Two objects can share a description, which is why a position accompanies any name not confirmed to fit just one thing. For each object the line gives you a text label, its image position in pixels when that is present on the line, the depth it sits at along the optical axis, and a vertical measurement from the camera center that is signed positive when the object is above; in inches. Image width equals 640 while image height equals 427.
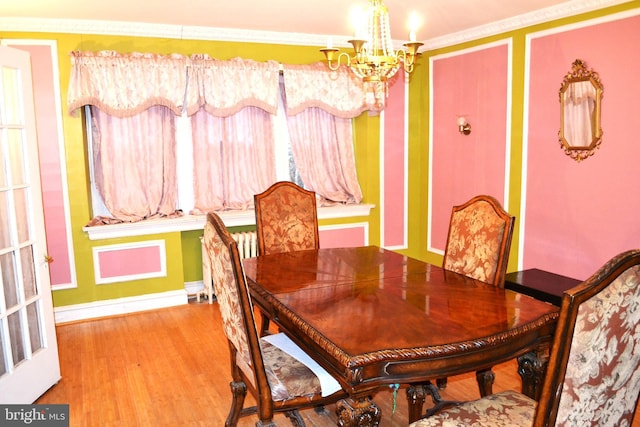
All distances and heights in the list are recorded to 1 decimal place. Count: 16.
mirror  149.0 +10.8
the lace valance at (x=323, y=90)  198.1 +25.2
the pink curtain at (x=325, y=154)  206.8 +0.9
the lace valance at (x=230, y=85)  183.5 +26.0
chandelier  99.3 +19.7
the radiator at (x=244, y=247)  191.3 -32.1
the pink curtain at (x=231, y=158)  193.6 +0.3
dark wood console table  143.3 -38.1
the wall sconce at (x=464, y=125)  199.3 +10.1
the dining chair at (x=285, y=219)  144.7 -17.0
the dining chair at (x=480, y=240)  109.8 -19.2
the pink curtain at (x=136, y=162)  178.9 -0.3
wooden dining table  71.6 -25.8
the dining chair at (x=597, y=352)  55.6 -22.2
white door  112.5 -19.8
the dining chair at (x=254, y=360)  81.4 -35.3
